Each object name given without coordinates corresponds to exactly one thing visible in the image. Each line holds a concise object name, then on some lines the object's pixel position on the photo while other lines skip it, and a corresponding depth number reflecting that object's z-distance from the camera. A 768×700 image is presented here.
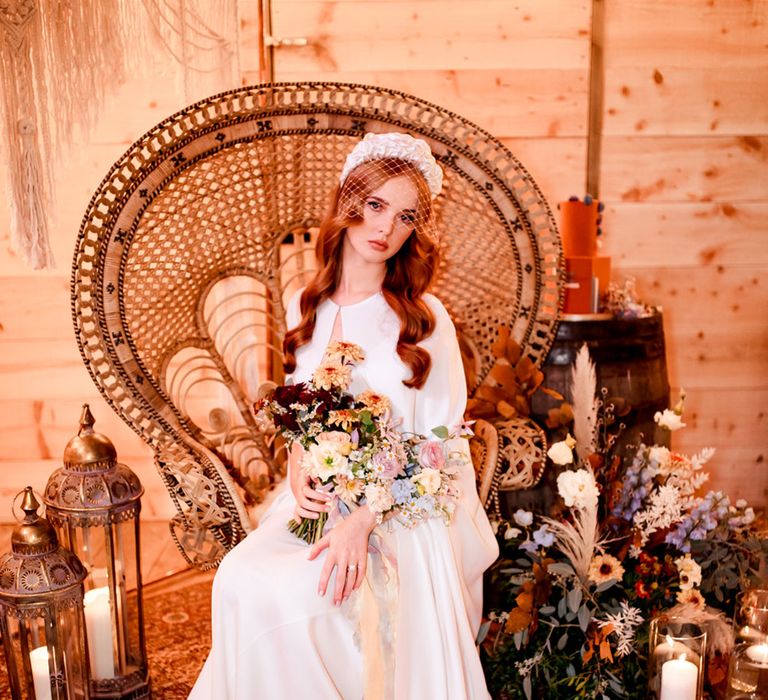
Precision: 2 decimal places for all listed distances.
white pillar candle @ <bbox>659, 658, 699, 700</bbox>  1.81
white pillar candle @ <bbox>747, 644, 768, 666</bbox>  1.91
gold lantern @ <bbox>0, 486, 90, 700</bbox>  1.67
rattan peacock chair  2.08
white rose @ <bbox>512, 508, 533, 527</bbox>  2.12
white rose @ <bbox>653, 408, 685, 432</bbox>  2.18
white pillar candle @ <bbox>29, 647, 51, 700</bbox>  1.77
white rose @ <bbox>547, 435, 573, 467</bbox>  2.03
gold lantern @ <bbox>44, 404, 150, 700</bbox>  1.90
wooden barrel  2.36
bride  1.64
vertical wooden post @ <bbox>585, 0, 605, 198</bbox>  2.92
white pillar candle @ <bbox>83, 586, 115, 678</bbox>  1.99
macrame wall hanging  2.09
